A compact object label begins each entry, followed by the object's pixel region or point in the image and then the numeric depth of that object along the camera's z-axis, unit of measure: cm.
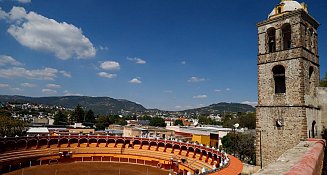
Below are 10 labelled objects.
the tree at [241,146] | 4156
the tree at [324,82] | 3111
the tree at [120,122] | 11211
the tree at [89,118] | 9540
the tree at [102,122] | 9290
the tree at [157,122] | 10045
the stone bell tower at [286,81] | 1886
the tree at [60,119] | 9125
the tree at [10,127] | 4903
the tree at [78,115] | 9281
